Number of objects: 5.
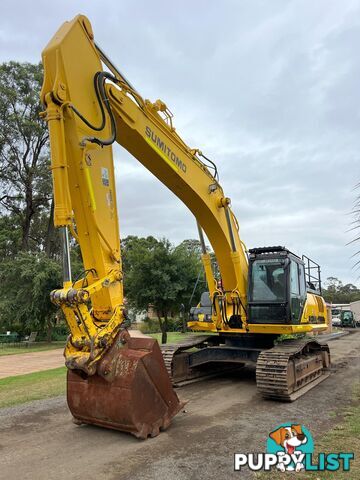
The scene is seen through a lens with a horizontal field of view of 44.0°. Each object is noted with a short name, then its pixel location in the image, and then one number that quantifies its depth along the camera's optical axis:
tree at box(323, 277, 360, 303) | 79.07
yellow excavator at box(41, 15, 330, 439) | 5.18
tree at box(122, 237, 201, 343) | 19.81
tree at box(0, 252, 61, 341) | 22.41
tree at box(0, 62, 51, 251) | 31.16
